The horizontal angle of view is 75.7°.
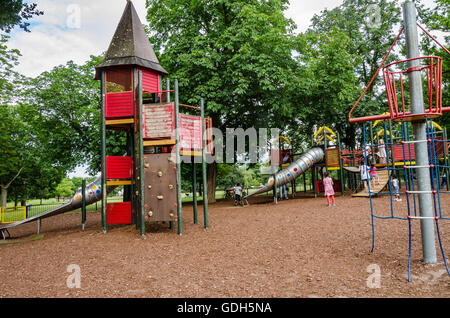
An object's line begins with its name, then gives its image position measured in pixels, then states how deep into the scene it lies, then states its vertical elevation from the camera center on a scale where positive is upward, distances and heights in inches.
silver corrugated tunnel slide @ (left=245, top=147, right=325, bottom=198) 668.7 +19.5
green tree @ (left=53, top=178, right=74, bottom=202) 2361.7 -28.0
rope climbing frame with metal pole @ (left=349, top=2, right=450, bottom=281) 178.9 +36.0
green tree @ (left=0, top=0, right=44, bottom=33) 381.4 +234.7
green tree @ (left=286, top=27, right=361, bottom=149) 676.1 +231.0
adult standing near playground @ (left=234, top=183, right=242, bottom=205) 687.7 -36.1
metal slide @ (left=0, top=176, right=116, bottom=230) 474.9 -21.8
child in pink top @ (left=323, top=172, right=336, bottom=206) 494.3 -18.4
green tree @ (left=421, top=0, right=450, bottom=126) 808.4 +398.3
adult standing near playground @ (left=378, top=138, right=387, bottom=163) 627.2 +41.6
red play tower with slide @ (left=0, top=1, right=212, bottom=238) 346.0 +59.1
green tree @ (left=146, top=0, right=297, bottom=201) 598.9 +272.2
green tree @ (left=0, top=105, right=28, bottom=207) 513.2 +86.9
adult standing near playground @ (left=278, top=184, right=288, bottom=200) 745.6 -33.7
